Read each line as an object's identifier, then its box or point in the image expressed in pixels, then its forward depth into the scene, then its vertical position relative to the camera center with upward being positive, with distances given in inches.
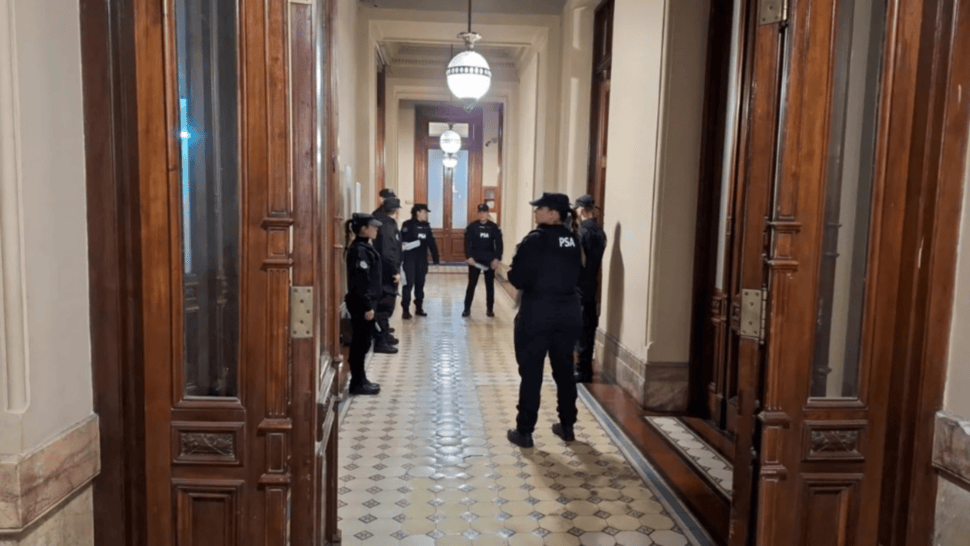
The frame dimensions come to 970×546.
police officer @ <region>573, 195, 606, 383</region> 209.6 -24.7
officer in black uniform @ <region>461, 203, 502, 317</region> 337.4 -25.7
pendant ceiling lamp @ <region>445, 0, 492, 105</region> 281.1 +51.6
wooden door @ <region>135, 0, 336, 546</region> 75.6 -10.0
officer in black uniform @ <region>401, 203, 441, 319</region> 337.4 -30.8
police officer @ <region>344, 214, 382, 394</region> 198.1 -28.9
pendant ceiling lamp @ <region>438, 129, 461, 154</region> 533.3 +42.1
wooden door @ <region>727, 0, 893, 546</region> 82.3 -10.3
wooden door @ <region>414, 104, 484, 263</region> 637.3 +16.2
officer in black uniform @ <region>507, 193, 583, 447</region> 154.8 -23.1
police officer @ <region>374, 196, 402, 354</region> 261.4 -27.9
